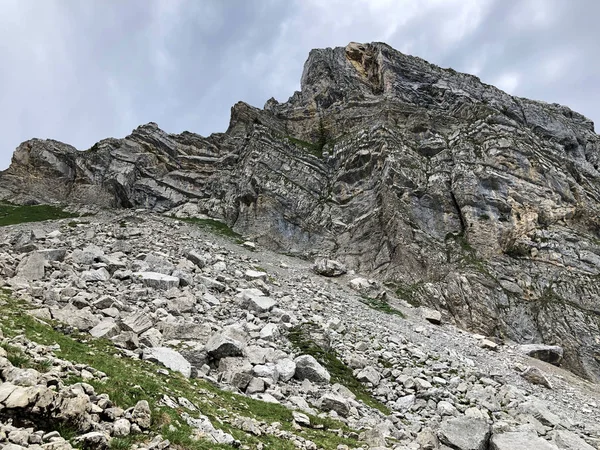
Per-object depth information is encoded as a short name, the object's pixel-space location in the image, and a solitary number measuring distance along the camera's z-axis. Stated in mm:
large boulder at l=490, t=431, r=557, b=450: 14673
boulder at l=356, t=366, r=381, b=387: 21228
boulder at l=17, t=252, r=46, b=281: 23875
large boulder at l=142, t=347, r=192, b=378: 16263
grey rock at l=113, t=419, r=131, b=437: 8483
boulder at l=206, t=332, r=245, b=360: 18750
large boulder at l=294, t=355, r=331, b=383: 19547
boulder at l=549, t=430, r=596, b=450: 16844
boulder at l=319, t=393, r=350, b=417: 16953
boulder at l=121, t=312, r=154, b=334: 18941
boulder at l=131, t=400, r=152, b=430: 9156
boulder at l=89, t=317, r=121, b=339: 17125
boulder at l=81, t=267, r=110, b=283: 24859
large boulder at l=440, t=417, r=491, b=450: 15055
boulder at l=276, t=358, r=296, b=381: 18812
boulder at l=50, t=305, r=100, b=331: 17516
